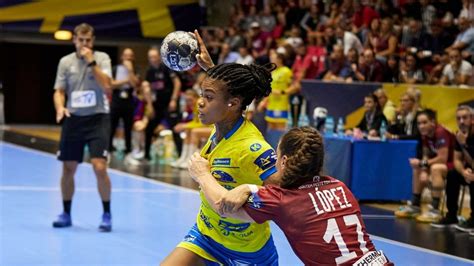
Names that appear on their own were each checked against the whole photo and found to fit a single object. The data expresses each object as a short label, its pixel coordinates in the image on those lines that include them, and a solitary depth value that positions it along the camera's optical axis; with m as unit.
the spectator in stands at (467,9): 15.70
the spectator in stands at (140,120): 16.00
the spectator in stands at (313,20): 18.94
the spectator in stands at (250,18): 21.07
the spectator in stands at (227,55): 18.70
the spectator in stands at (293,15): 19.88
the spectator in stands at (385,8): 17.45
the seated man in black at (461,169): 10.12
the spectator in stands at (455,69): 13.68
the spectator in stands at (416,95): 12.12
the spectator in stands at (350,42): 16.48
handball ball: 5.54
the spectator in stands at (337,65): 15.20
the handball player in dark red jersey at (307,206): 3.88
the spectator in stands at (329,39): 17.00
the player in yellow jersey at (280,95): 15.05
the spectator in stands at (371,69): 14.78
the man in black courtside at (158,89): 16.28
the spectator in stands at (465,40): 14.57
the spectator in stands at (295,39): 17.42
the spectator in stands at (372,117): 12.29
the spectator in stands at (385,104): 12.71
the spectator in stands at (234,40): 19.73
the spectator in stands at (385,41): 15.78
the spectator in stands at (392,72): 14.80
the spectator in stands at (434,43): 15.60
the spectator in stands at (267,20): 20.42
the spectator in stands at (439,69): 14.48
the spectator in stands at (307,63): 16.30
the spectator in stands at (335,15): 17.91
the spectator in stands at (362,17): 17.12
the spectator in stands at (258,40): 18.84
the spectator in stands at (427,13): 16.55
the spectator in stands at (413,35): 16.17
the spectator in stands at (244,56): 17.72
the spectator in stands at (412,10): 16.97
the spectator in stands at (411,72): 14.49
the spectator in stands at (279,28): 19.72
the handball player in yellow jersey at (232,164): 4.79
